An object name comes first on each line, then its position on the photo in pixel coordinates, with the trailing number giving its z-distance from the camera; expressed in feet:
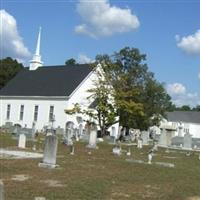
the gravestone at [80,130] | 145.34
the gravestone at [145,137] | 137.36
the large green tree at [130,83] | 168.96
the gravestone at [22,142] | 83.71
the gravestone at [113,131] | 190.25
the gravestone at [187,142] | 134.57
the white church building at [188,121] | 372.58
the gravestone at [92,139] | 99.33
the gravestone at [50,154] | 55.01
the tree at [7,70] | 255.70
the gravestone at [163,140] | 139.64
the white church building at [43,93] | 183.32
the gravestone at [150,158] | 68.56
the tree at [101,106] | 164.25
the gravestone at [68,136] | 96.43
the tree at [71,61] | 294.21
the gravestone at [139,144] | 112.88
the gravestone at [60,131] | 159.78
